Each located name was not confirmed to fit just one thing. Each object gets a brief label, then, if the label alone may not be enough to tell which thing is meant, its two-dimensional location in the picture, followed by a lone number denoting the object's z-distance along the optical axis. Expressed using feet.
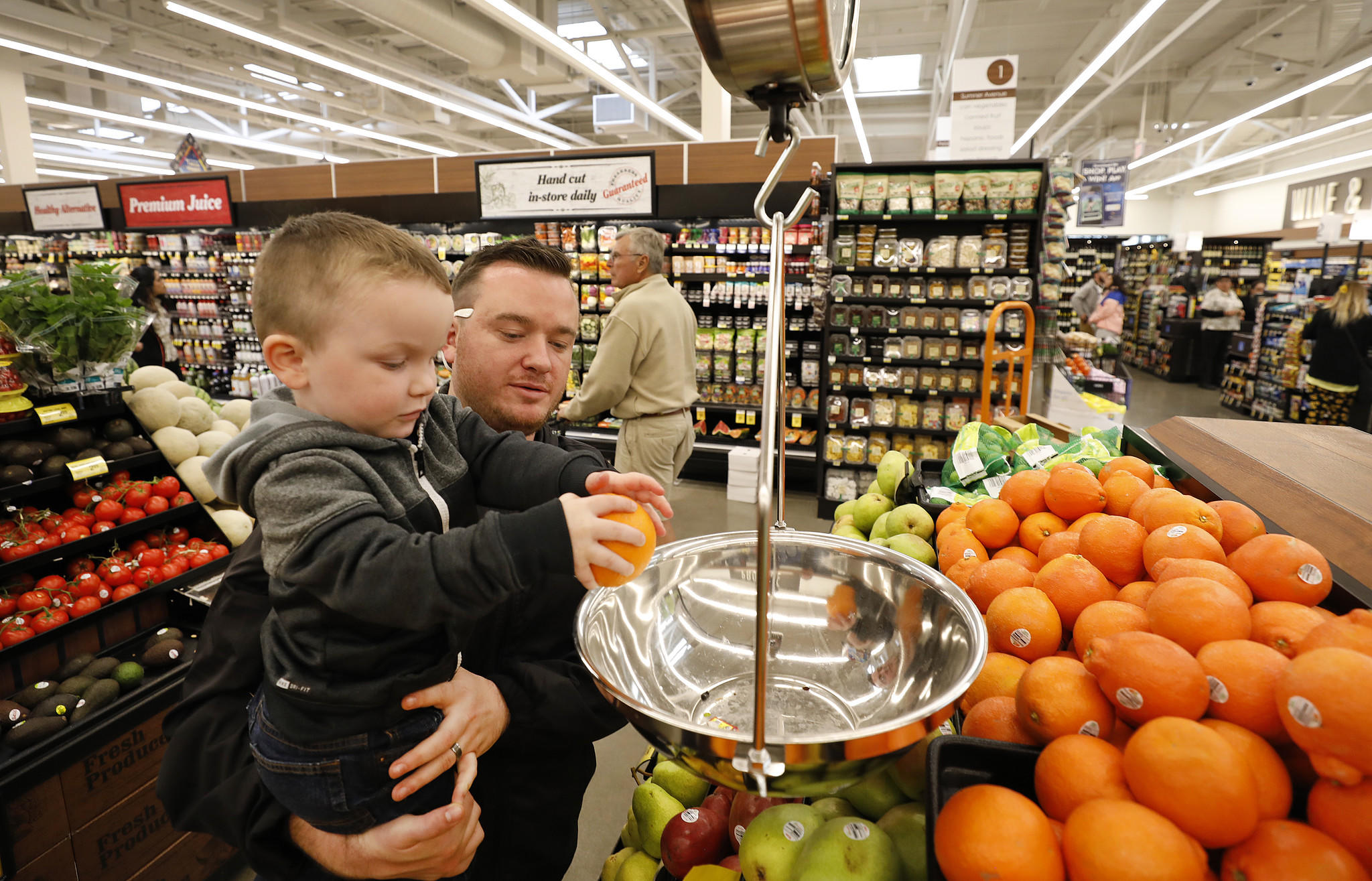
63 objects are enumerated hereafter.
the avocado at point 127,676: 6.76
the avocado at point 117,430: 8.15
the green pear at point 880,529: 6.13
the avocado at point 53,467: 7.32
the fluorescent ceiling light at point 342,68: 22.76
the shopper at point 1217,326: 39.55
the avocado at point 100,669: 6.74
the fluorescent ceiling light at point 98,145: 42.45
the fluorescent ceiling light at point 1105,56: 22.04
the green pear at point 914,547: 5.14
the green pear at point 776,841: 3.01
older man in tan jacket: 13.01
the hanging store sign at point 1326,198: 35.58
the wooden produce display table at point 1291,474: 3.45
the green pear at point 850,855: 2.74
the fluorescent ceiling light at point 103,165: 49.93
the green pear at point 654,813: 4.14
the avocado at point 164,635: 7.39
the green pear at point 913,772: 3.11
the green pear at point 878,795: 3.21
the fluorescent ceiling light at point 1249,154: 37.54
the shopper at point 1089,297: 31.71
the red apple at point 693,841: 3.69
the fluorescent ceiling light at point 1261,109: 27.68
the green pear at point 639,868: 4.09
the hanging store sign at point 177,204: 25.39
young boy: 2.40
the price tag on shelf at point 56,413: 7.32
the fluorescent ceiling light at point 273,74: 36.76
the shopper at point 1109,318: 29.48
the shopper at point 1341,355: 24.66
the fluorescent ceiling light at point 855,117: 34.12
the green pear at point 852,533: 6.84
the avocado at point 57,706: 6.13
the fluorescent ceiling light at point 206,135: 35.35
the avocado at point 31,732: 5.83
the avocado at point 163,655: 7.09
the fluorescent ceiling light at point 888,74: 40.34
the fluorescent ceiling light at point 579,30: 36.32
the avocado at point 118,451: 7.94
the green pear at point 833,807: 3.29
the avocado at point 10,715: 6.00
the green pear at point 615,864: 4.29
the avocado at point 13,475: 6.84
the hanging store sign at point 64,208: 27.68
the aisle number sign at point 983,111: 18.61
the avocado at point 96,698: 6.28
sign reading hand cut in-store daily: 19.71
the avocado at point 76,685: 6.47
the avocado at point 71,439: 7.62
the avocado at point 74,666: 6.82
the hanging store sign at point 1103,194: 35.76
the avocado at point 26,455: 7.07
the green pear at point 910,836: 2.86
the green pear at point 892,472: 7.29
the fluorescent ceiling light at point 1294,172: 48.14
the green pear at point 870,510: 6.84
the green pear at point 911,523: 5.67
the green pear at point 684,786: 4.29
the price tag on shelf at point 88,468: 7.39
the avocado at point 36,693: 6.34
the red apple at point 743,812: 3.64
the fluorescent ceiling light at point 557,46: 20.59
